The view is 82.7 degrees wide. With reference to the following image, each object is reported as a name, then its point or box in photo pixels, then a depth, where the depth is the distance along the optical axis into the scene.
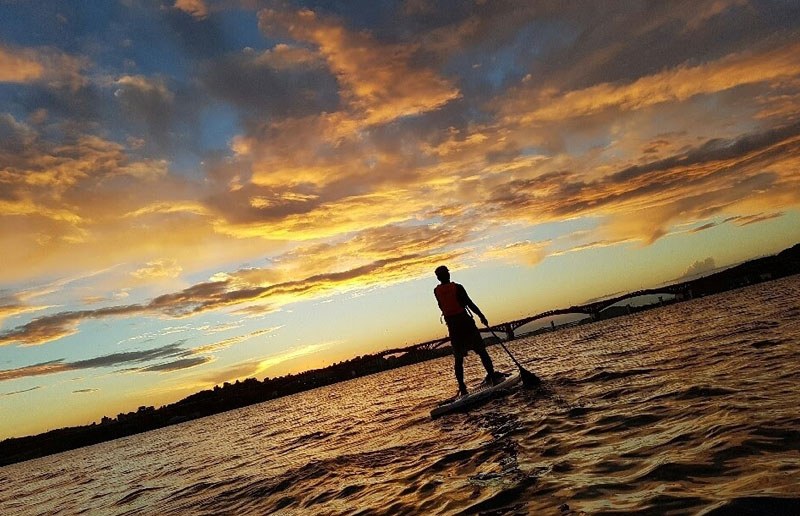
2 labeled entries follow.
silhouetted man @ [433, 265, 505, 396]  13.77
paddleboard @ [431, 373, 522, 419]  13.02
